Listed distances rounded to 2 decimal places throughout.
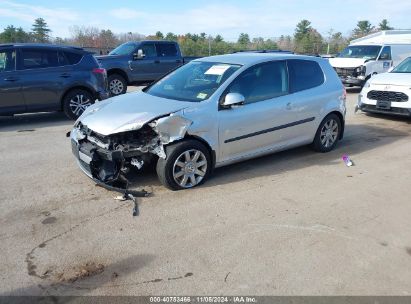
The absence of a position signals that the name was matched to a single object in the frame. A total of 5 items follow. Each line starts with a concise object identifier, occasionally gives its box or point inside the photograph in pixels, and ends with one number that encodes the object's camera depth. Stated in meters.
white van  14.82
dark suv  8.34
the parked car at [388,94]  8.61
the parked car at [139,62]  13.48
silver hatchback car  4.73
